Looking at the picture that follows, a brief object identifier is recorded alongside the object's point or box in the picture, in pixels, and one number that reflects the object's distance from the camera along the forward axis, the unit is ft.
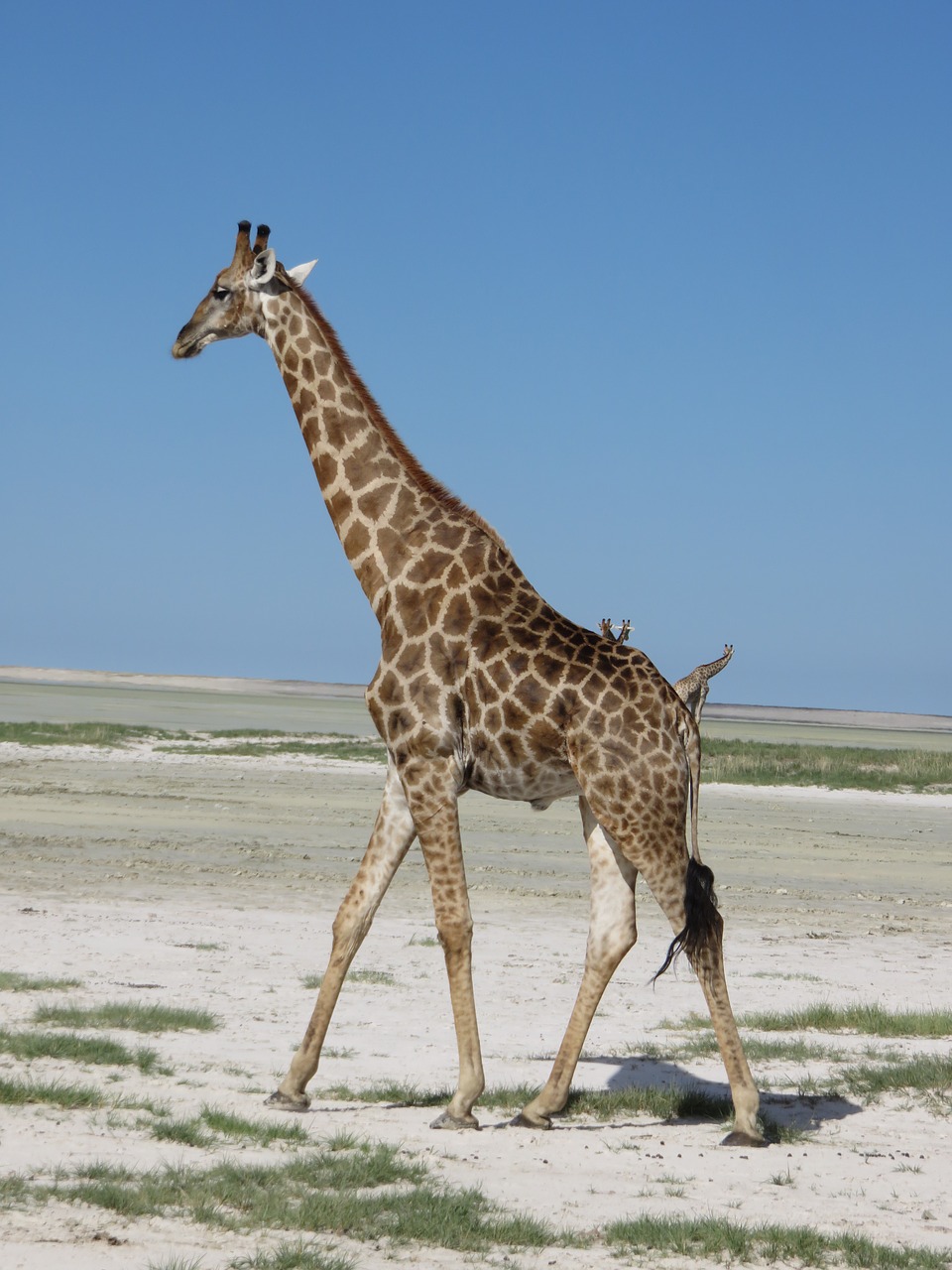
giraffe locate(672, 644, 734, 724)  148.56
